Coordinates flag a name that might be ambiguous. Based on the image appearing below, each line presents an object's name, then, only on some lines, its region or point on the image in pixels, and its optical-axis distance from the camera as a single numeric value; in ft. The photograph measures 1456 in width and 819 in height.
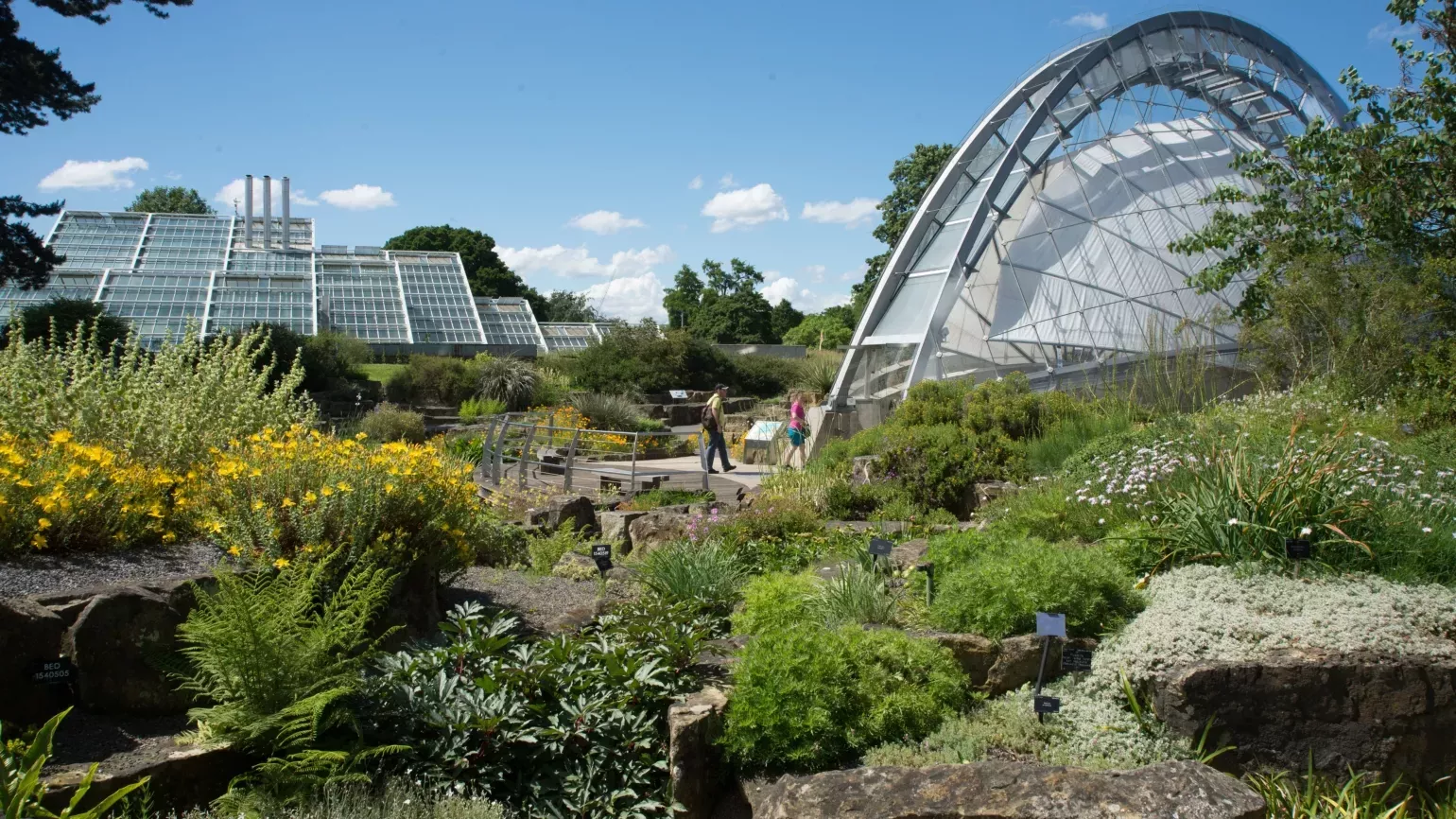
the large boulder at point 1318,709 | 14.33
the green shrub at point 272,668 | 13.56
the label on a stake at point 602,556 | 21.55
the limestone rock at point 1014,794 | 11.60
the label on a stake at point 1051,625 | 14.90
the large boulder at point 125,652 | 14.47
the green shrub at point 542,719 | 14.51
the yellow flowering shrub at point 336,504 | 17.69
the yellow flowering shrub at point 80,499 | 17.21
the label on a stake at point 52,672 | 13.93
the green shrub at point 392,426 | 69.41
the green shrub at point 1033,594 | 16.62
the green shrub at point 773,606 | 18.39
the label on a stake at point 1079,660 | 15.66
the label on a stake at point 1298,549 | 17.11
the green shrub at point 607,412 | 75.56
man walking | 54.70
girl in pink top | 57.77
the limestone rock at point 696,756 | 14.47
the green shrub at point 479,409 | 85.71
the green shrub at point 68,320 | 78.69
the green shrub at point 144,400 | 22.70
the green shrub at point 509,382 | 93.35
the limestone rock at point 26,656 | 13.92
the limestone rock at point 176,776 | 12.61
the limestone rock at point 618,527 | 32.81
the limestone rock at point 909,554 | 22.48
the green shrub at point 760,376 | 115.96
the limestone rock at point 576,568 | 25.49
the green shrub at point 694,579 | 21.29
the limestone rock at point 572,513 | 33.53
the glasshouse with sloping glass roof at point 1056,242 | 57.82
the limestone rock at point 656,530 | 29.89
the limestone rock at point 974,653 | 16.62
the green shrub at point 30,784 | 10.52
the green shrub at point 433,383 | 94.84
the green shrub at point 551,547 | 26.48
